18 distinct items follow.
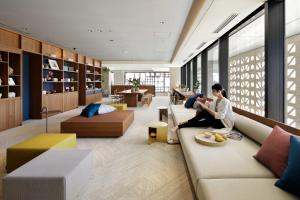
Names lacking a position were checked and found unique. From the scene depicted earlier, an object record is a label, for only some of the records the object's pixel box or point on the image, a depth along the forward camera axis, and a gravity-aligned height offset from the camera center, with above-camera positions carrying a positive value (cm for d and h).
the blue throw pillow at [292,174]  162 -62
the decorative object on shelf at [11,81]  583 +29
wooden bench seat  474 -78
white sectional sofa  168 -75
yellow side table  441 -83
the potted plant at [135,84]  1164 +44
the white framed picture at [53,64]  813 +107
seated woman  382 -42
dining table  1109 -29
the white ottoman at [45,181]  201 -84
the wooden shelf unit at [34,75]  564 +56
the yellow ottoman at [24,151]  294 -80
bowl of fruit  289 -65
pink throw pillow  195 -57
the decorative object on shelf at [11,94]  578 -7
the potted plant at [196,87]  976 +25
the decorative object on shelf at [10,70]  578 +58
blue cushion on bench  543 -46
